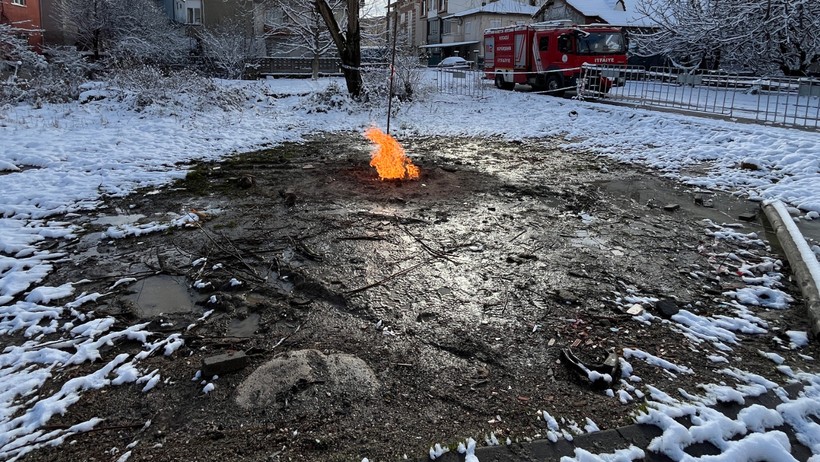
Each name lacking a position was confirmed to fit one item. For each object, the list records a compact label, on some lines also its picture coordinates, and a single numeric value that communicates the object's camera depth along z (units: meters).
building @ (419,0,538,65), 49.44
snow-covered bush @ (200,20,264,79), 30.02
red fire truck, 21.09
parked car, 43.07
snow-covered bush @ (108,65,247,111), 15.68
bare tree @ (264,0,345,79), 27.92
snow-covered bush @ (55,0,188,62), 30.28
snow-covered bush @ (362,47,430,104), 19.88
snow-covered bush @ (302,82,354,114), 18.38
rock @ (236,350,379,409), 3.25
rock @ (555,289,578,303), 4.62
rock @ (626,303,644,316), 4.40
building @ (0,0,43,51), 28.77
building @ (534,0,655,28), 38.00
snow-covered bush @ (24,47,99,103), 16.25
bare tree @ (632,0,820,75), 19.69
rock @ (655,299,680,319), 4.39
